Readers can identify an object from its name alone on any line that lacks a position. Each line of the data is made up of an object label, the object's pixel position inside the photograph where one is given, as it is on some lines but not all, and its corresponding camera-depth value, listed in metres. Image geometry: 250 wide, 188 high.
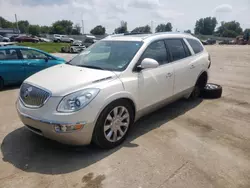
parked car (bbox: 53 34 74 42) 49.42
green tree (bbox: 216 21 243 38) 109.62
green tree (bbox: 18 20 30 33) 115.38
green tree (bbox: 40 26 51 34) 118.16
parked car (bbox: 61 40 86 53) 23.86
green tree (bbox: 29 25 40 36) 109.56
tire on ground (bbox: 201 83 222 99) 5.69
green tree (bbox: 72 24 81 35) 104.25
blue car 6.68
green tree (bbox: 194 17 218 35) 123.69
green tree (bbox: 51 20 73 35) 102.90
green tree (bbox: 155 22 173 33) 100.40
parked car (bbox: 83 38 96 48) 30.67
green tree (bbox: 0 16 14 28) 123.19
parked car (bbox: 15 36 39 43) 39.66
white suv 2.76
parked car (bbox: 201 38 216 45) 59.84
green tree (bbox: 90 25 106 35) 103.06
